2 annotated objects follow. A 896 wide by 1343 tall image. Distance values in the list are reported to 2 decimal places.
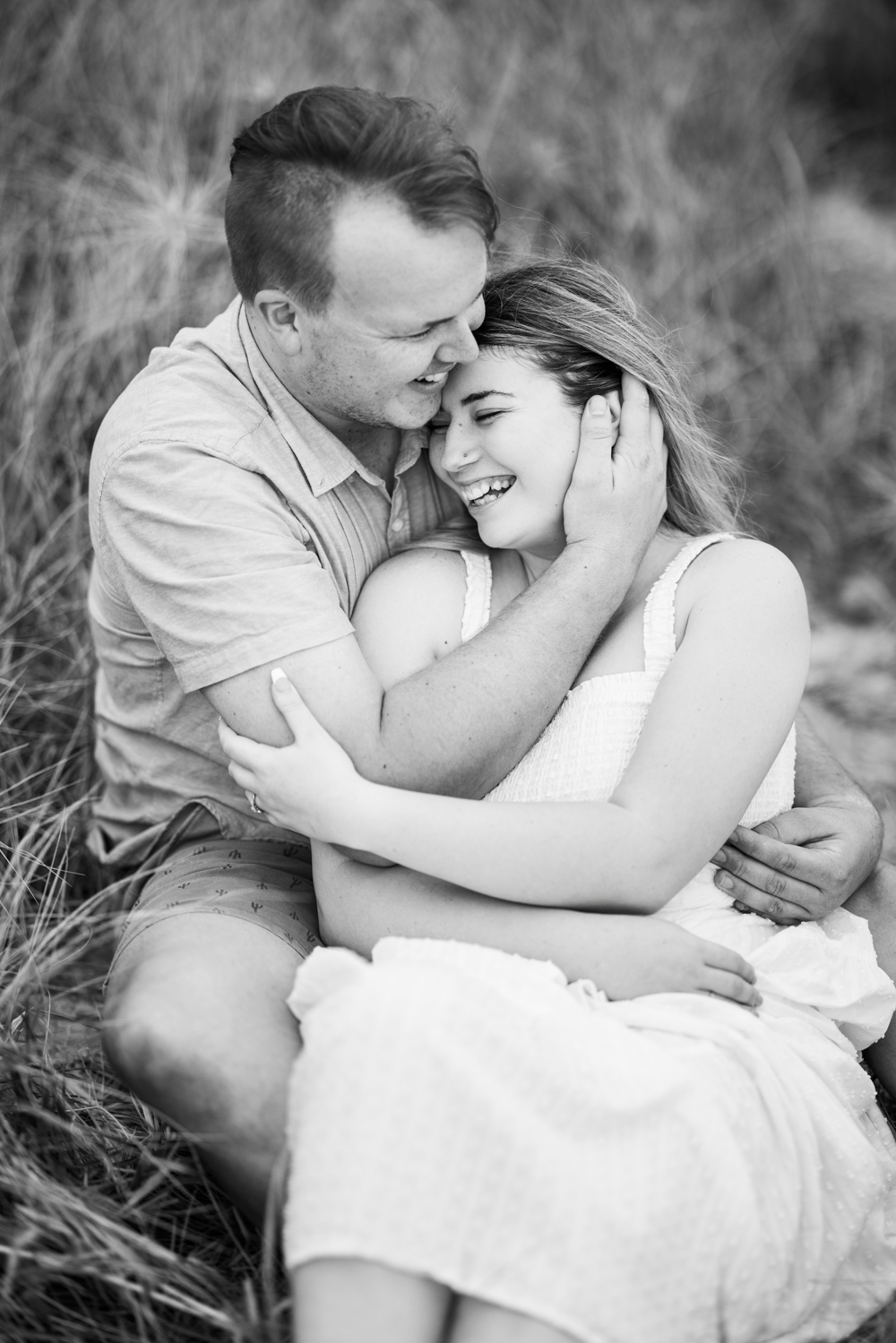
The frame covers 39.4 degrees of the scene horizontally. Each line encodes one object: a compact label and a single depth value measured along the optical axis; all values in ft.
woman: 5.45
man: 6.63
